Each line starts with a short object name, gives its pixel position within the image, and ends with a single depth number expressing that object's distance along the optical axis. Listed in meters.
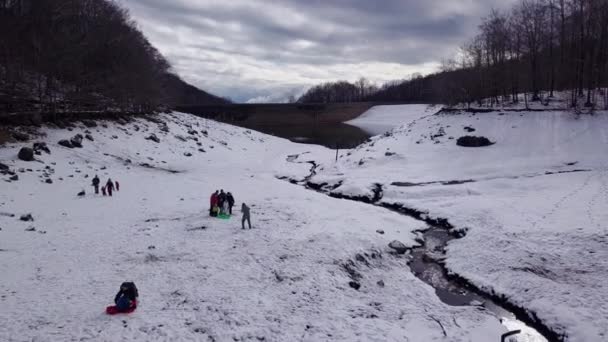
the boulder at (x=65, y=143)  30.09
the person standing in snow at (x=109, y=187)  22.34
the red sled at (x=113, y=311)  10.11
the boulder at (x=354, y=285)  13.09
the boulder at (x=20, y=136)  28.16
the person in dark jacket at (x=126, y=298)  10.14
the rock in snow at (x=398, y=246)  17.01
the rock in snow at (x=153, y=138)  40.90
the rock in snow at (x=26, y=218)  16.59
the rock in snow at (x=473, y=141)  36.41
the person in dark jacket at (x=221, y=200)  19.89
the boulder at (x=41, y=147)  26.79
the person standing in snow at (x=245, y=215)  17.69
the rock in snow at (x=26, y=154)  24.64
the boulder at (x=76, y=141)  31.17
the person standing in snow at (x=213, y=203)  19.59
